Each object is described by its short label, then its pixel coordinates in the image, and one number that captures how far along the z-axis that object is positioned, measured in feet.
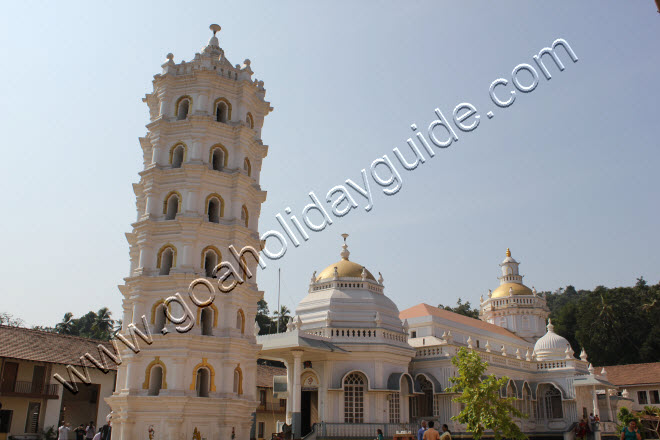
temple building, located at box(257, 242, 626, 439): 101.76
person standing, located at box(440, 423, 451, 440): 55.52
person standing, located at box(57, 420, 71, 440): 78.64
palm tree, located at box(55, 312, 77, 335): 255.29
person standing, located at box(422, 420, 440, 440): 58.85
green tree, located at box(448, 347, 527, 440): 89.92
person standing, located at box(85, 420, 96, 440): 85.81
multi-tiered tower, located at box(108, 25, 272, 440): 77.00
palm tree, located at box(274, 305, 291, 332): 255.13
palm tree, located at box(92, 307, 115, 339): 255.29
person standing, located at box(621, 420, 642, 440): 46.97
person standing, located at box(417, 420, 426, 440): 67.86
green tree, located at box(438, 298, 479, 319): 288.53
